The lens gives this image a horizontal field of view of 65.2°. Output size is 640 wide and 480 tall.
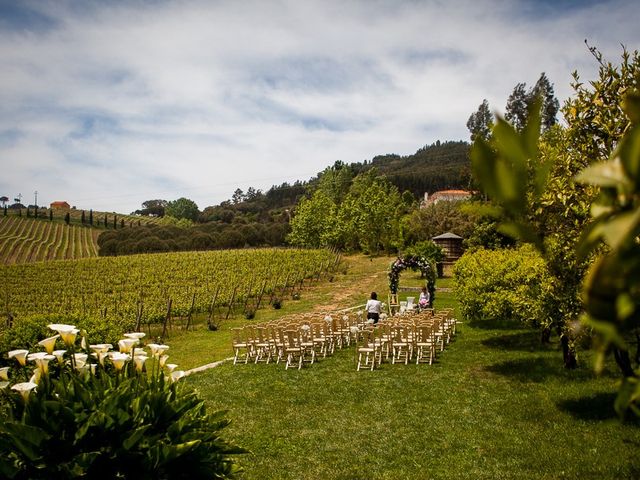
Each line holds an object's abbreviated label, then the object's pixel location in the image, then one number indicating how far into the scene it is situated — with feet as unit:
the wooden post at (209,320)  71.51
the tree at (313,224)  194.18
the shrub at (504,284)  31.99
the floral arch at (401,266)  66.12
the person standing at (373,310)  53.62
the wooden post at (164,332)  65.72
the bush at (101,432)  11.07
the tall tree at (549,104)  155.12
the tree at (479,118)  187.89
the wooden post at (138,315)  60.23
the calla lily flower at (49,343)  12.16
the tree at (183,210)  464.32
